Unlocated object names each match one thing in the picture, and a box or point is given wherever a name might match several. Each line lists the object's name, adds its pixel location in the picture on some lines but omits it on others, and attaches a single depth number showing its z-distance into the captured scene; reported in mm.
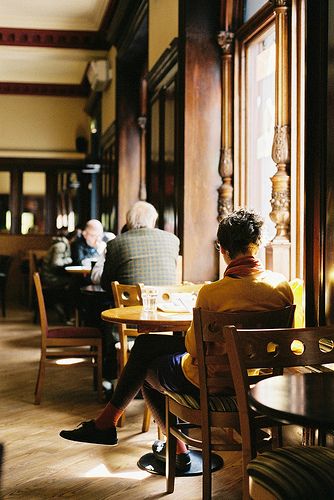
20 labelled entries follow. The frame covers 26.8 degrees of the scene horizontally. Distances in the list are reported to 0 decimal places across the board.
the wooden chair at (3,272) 10273
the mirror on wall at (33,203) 13523
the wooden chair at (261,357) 2322
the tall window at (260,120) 4730
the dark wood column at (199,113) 5457
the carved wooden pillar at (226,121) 5367
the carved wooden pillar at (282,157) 3951
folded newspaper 3777
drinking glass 3807
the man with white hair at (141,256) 4879
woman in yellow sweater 2879
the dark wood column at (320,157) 3145
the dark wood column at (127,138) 9594
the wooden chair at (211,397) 2699
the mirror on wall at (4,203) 13438
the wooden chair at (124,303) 4238
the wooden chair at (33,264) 11352
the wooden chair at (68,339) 5023
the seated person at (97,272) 6148
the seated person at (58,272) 8812
